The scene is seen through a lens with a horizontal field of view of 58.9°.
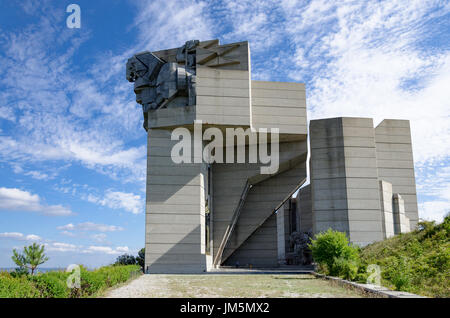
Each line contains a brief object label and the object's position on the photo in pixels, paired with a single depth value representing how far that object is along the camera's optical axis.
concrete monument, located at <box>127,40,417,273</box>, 24.91
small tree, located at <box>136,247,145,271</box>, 30.31
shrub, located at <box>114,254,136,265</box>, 29.11
